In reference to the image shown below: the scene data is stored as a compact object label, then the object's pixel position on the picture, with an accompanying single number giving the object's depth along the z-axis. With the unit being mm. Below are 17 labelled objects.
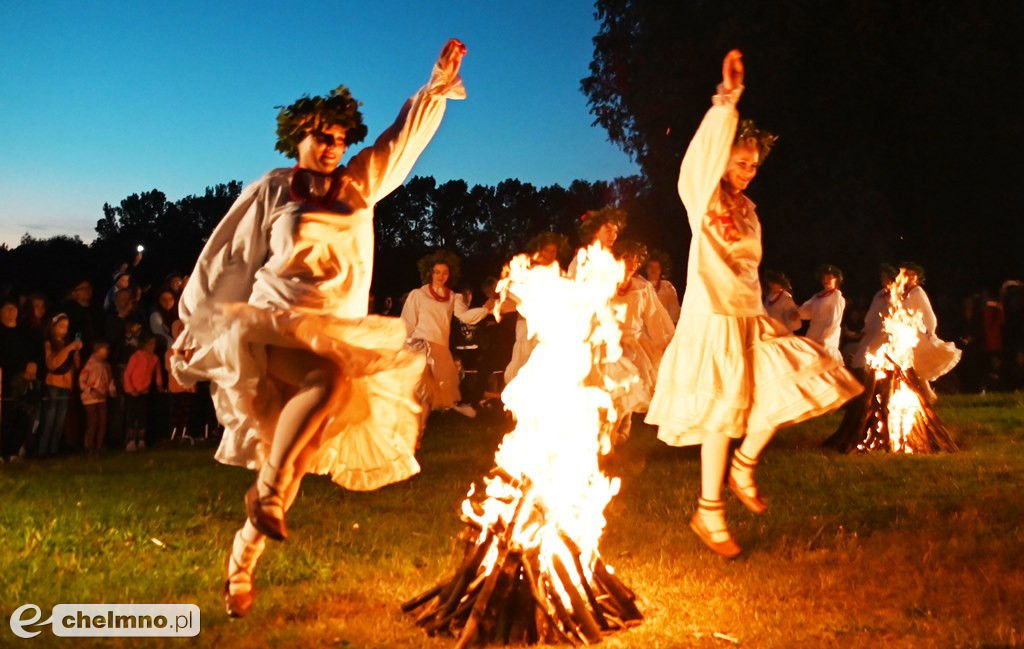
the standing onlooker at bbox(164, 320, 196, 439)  14086
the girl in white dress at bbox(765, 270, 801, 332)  15219
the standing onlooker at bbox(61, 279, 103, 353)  13641
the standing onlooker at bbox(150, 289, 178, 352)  14102
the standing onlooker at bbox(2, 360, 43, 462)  12266
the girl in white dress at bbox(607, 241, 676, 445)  11953
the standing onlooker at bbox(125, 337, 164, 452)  13484
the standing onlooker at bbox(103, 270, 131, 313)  14406
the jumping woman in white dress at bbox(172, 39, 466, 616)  5465
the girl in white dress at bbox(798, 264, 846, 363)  15078
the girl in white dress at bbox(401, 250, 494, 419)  13414
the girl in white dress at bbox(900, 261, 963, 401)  13633
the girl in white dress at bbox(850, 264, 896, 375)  13852
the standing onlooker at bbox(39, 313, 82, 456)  12773
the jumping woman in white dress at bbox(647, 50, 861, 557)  6504
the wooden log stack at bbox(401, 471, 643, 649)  5438
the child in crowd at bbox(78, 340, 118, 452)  13305
